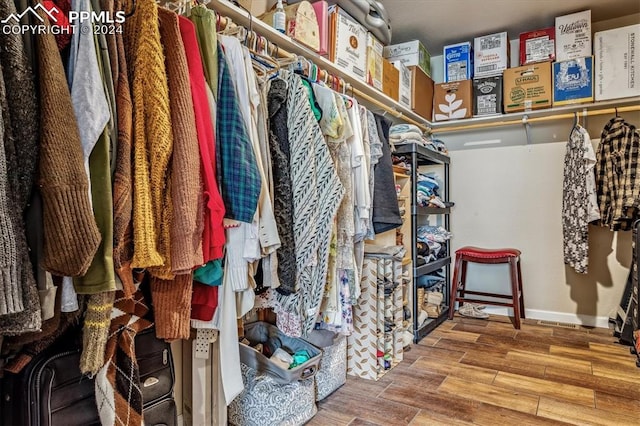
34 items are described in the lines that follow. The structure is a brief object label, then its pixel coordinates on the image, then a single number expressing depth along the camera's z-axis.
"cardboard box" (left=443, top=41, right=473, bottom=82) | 3.26
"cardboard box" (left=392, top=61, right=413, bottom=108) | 2.90
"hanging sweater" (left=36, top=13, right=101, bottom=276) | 0.73
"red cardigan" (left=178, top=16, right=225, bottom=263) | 1.04
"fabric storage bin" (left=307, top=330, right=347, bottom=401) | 1.83
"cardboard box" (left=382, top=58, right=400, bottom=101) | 2.67
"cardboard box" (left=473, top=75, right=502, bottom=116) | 3.15
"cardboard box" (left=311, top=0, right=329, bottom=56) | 2.04
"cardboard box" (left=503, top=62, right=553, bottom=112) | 2.94
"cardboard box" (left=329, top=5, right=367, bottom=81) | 2.12
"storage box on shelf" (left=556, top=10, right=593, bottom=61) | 2.79
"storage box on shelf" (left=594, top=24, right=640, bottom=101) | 2.65
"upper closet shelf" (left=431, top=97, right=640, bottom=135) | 2.79
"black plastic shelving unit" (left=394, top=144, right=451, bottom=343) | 2.64
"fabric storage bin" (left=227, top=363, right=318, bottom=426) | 1.52
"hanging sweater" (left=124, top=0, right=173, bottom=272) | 0.93
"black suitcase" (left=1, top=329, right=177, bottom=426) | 0.91
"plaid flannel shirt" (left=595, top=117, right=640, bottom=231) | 2.57
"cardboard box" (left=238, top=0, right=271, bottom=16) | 1.77
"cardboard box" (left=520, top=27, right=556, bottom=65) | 2.96
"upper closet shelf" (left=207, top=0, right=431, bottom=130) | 1.57
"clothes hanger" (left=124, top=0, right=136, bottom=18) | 1.00
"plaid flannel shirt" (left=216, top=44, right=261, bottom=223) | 1.11
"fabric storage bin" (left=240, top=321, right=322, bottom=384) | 1.52
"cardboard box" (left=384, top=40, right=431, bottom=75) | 3.08
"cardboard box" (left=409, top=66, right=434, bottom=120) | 3.07
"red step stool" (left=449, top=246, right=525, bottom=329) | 2.96
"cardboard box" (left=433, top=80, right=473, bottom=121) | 3.25
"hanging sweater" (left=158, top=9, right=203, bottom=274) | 0.98
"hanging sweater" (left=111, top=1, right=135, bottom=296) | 0.89
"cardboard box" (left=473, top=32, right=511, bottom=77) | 3.13
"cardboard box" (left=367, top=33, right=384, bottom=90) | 2.43
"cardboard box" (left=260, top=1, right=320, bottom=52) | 1.84
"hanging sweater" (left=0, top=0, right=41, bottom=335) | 0.68
